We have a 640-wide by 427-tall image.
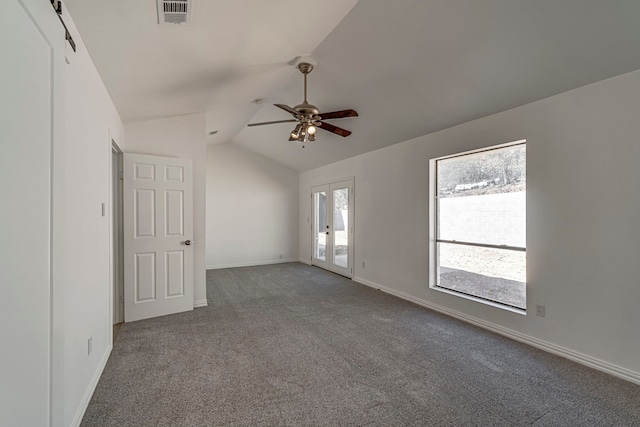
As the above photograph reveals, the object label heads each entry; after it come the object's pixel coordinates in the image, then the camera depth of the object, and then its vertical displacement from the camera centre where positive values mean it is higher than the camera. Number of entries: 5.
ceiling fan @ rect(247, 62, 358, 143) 2.93 +0.99
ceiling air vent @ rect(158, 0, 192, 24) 1.78 +1.26
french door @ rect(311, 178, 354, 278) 6.03 -0.26
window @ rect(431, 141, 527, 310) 3.25 -0.13
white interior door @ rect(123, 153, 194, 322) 3.68 -0.27
